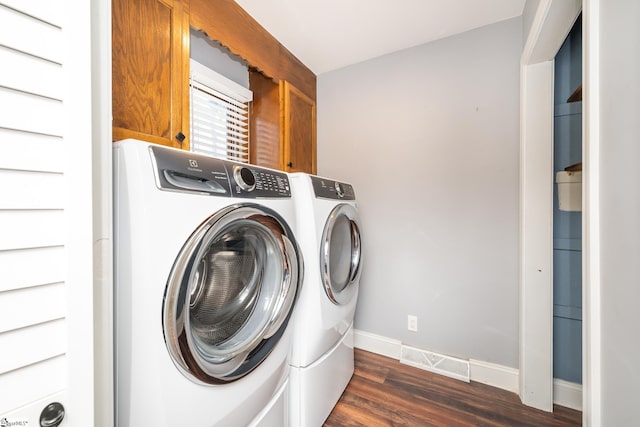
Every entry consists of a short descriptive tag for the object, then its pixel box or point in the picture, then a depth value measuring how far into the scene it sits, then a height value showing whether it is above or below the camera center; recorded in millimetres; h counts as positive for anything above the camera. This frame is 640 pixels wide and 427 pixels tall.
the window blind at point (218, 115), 1598 +672
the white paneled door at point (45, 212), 397 +2
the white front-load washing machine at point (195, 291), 626 -236
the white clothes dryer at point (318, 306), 1195 -472
